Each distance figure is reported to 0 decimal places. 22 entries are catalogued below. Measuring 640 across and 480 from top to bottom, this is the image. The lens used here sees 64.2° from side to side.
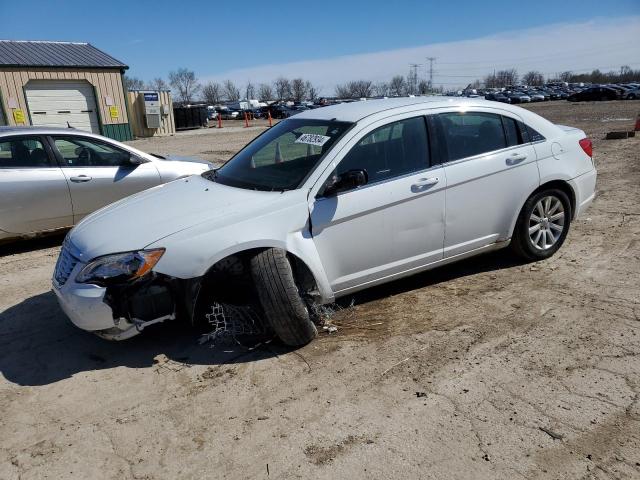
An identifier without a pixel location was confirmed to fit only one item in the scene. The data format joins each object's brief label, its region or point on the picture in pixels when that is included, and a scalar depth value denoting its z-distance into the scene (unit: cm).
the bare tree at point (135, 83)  9769
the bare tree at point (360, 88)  11661
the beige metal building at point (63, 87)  2164
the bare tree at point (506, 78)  14650
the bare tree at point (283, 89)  12375
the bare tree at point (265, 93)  12436
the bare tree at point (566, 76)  14148
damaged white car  347
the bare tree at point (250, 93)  12412
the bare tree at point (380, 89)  11434
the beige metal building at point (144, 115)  2719
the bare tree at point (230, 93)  12769
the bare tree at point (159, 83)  10713
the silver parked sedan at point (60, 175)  601
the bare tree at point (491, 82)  14669
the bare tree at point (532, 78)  14412
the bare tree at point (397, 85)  11640
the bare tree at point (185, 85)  11719
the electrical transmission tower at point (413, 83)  11666
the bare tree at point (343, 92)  12031
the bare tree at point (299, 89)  12079
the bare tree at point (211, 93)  12331
